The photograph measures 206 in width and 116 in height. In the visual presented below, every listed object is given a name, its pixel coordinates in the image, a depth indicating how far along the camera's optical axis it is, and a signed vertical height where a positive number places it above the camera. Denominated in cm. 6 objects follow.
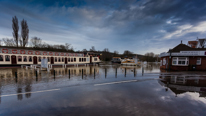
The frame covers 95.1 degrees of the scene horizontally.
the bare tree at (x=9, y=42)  4228 +615
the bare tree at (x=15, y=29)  4316 +1234
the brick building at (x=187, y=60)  1883 -74
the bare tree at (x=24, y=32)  4472 +1139
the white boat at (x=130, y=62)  4003 -260
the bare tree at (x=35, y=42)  5094 +777
